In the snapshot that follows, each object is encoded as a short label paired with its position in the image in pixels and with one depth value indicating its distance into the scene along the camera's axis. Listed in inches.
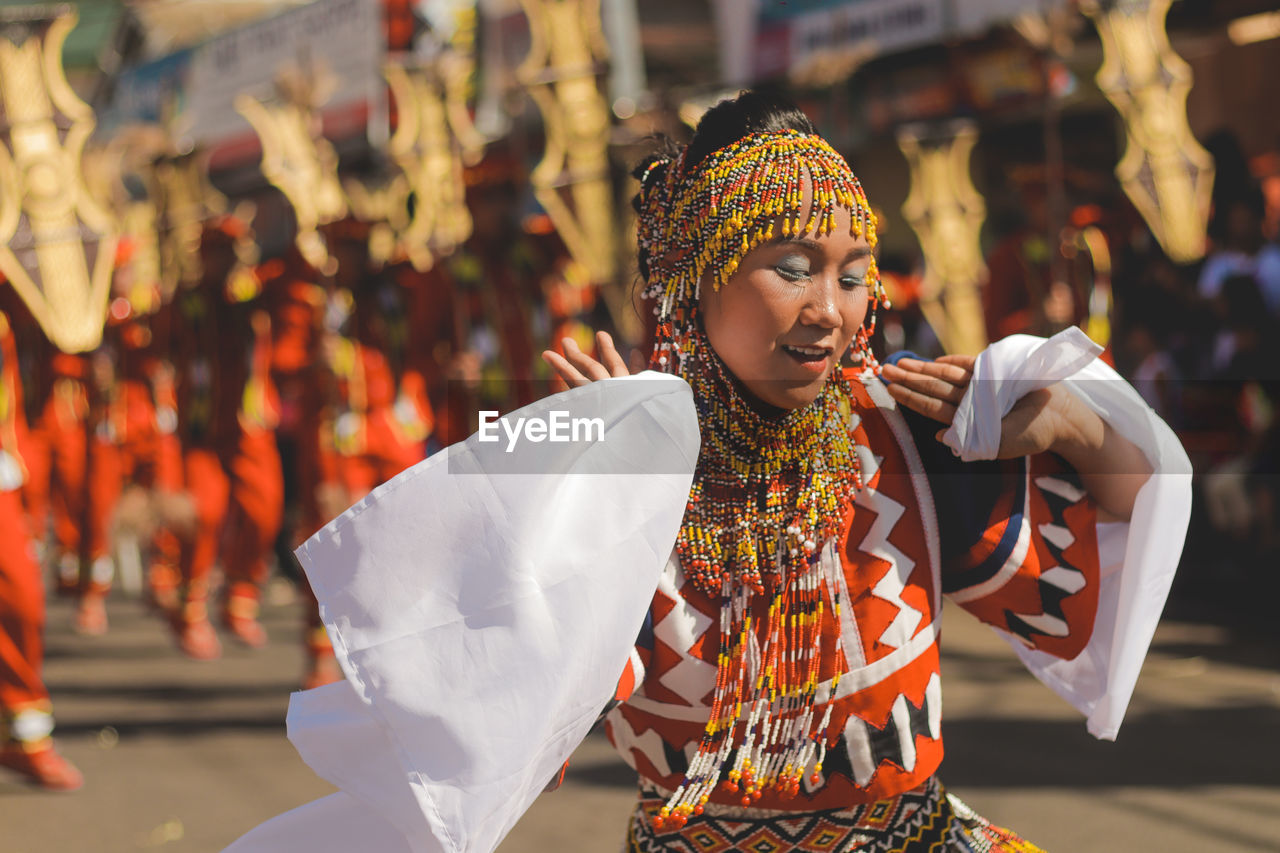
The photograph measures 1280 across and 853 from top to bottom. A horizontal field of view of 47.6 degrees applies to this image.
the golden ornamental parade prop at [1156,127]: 304.0
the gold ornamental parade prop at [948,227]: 348.2
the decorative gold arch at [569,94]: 336.5
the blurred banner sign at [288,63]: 421.1
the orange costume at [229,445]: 294.0
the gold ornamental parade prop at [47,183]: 209.8
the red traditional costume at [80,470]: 278.5
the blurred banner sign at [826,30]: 324.8
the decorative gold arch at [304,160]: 300.8
